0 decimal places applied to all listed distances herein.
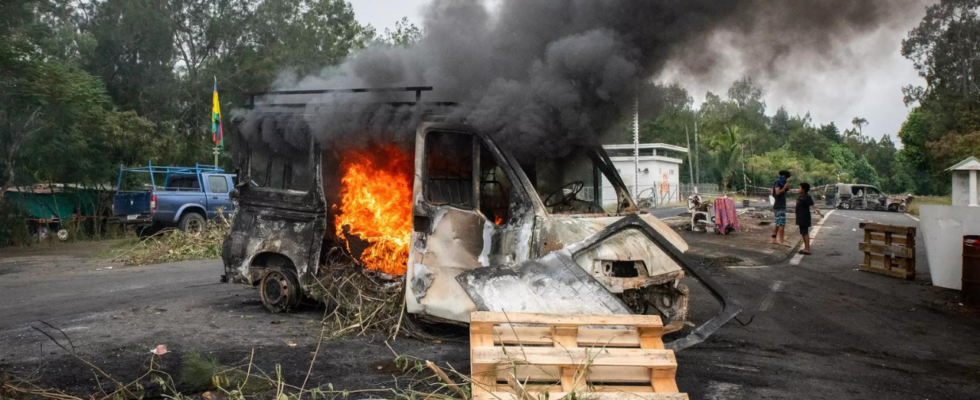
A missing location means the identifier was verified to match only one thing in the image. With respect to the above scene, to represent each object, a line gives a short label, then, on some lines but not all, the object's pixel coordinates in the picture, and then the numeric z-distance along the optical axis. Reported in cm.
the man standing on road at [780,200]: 1395
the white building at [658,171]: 4792
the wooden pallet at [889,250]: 977
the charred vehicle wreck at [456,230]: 462
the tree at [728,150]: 5506
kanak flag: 1888
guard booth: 865
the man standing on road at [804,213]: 1283
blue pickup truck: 1509
